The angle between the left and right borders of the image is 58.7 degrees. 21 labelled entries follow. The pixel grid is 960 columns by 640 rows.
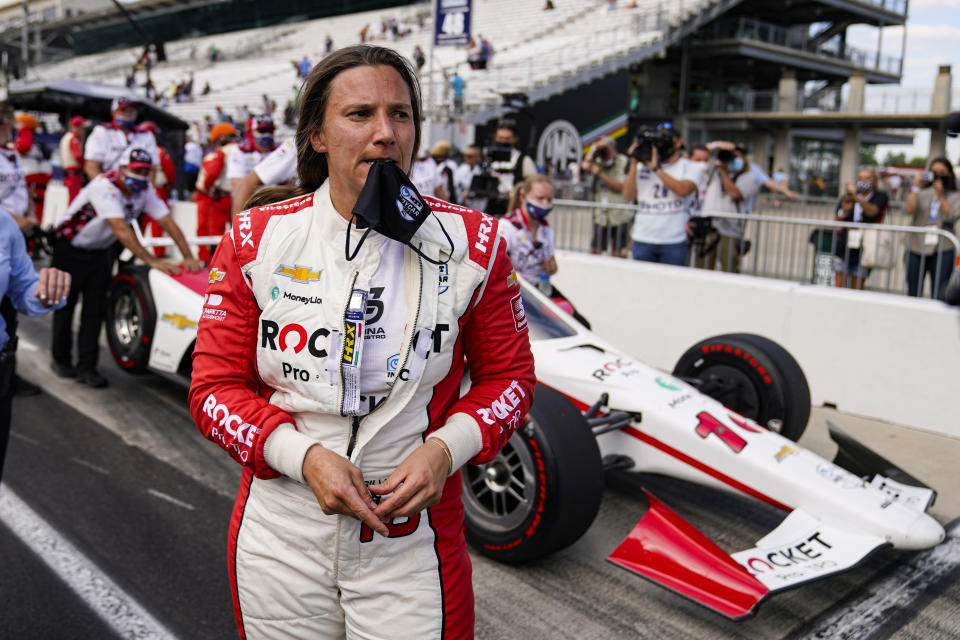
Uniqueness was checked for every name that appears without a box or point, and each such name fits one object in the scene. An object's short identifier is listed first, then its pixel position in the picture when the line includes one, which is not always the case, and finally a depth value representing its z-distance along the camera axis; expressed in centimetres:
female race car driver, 161
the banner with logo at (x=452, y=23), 1311
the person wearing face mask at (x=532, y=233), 531
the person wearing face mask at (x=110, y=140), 841
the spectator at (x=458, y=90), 2425
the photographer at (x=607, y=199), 857
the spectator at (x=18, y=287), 261
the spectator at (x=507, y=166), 872
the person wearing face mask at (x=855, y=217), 712
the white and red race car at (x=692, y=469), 307
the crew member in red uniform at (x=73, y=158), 984
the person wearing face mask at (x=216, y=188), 931
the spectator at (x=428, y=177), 898
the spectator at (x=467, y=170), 1097
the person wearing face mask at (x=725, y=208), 774
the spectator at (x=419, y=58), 2980
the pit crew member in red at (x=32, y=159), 1151
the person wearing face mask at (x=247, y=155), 826
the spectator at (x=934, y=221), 662
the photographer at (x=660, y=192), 687
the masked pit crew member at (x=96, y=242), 562
